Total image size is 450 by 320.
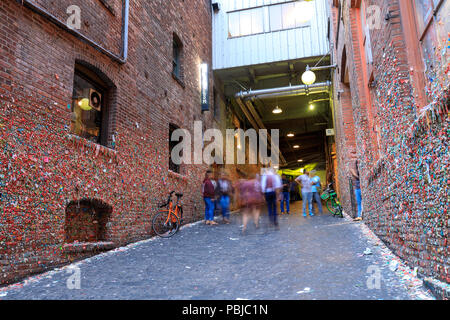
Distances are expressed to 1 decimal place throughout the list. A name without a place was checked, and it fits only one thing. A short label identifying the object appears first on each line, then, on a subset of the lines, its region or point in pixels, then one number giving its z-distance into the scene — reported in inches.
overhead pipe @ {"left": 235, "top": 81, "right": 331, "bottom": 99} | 658.8
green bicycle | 485.8
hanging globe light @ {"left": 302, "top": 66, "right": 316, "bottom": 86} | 510.9
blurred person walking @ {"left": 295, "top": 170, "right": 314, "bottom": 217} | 524.7
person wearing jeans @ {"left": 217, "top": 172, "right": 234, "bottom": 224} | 478.9
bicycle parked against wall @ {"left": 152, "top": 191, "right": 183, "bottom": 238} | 381.7
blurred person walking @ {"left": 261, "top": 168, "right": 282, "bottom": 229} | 378.0
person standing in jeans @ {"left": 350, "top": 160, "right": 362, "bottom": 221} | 407.8
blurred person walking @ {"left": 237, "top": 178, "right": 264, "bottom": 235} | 375.7
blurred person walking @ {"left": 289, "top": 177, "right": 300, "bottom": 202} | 857.3
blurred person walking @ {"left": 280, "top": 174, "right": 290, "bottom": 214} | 620.5
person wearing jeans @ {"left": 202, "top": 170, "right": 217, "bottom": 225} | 459.8
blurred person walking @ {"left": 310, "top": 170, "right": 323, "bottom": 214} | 538.3
